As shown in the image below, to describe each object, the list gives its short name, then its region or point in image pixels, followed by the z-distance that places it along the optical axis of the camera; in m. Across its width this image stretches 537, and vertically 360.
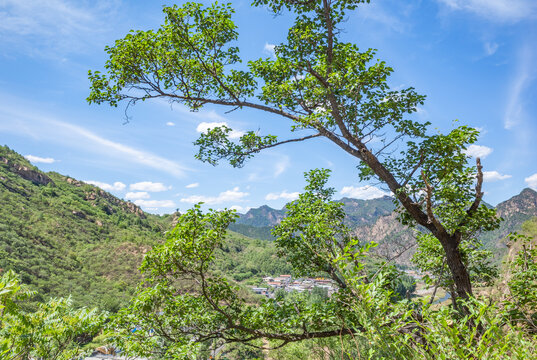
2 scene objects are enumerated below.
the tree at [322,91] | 4.62
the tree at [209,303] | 4.12
